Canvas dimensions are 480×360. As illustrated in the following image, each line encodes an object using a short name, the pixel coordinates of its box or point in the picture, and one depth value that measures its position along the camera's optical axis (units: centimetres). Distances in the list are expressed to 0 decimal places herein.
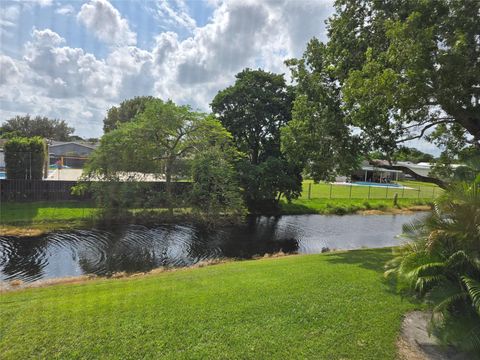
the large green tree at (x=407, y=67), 804
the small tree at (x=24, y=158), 1777
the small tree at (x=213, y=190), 1565
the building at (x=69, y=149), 4188
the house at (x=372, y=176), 5075
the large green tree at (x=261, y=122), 2153
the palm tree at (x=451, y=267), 412
